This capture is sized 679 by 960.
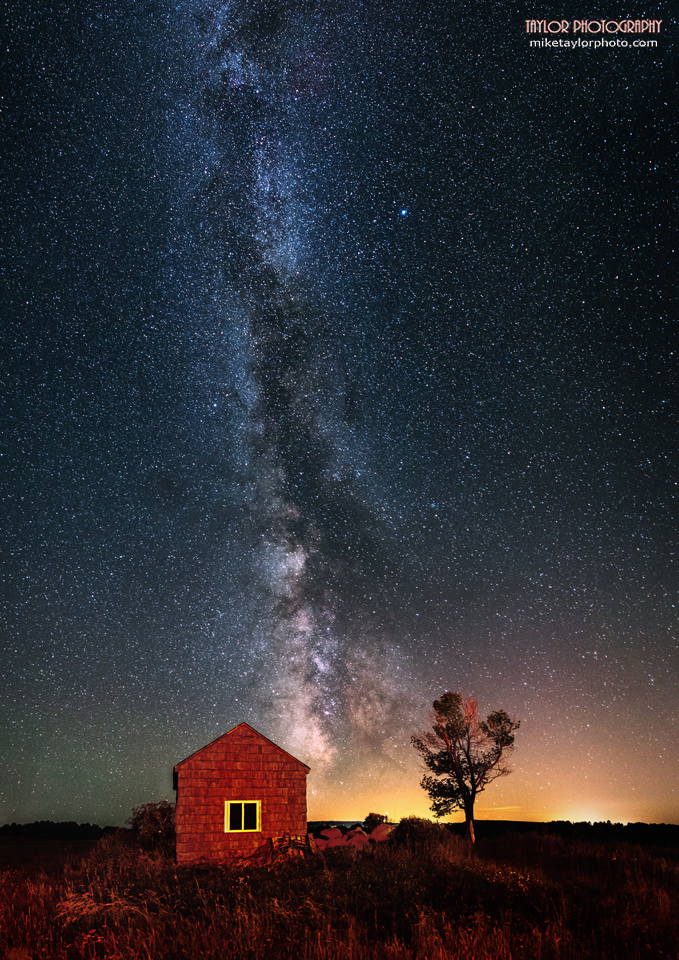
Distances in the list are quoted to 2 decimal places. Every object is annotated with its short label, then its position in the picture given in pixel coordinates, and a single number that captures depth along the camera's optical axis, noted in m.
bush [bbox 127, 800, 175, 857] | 31.72
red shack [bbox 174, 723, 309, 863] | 22.78
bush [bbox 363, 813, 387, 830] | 32.96
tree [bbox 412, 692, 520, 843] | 35.47
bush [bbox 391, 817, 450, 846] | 25.02
